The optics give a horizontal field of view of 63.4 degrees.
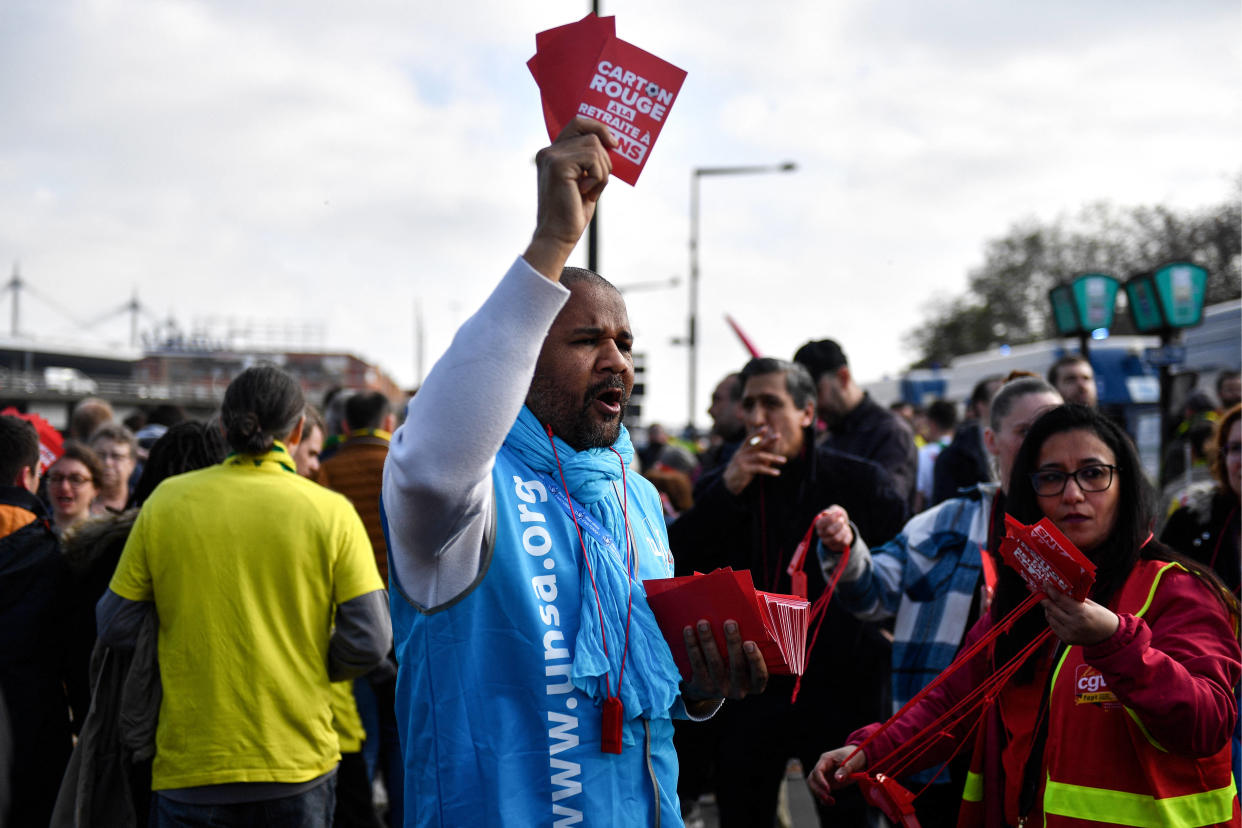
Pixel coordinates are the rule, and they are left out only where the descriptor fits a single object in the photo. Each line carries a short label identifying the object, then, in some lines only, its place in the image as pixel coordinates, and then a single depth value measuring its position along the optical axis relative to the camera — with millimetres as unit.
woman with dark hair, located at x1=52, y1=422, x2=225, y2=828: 3270
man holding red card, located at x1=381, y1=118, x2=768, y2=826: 1513
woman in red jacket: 2086
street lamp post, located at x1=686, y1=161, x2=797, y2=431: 20750
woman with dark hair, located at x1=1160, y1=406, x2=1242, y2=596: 3803
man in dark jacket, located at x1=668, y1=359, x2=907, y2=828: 4184
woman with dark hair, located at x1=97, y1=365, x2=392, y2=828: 3096
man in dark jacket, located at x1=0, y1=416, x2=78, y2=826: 3473
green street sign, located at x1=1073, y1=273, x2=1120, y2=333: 12242
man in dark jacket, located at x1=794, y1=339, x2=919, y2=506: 5438
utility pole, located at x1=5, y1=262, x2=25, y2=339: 134875
